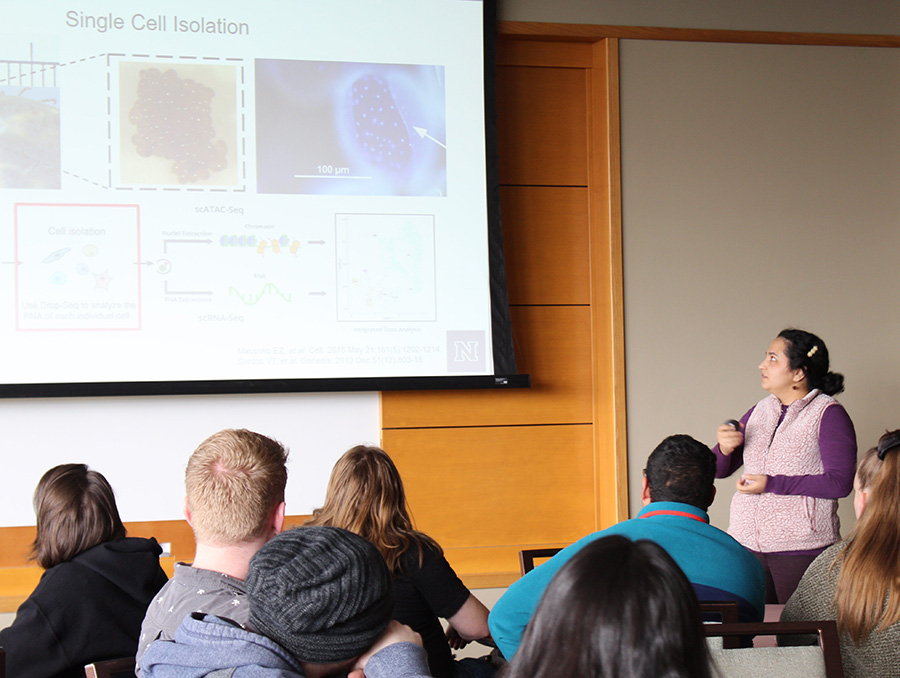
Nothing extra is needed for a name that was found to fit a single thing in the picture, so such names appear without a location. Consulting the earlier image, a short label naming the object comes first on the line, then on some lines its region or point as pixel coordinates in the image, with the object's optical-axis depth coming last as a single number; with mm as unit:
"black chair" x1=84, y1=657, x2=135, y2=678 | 6243
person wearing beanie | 5184
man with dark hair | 6624
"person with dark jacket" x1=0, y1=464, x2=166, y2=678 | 6624
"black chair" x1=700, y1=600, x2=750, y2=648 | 6471
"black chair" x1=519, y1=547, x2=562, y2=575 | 7362
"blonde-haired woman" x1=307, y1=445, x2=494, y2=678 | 6890
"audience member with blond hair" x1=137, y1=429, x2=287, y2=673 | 6273
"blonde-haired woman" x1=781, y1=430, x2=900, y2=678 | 6384
